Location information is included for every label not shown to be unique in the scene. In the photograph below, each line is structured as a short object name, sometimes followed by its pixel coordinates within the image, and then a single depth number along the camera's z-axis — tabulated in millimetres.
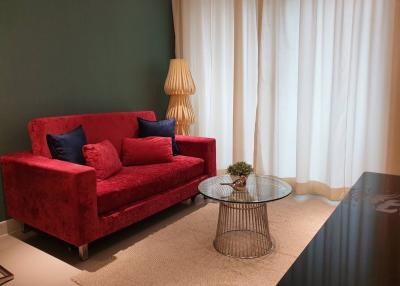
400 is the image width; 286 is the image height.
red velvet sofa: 2074
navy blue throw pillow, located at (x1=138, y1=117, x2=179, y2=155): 3240
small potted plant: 2282
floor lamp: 3672
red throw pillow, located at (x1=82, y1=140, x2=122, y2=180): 2467
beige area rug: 1948
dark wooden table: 708
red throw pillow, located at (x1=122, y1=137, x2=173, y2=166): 2943
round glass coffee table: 2193
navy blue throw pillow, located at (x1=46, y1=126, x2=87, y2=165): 2432
